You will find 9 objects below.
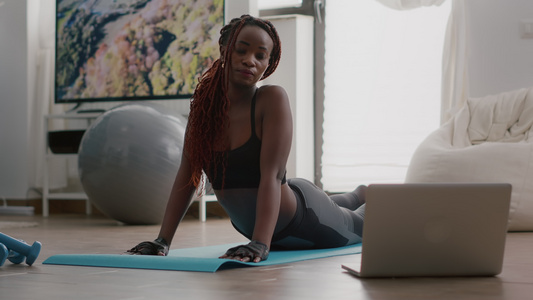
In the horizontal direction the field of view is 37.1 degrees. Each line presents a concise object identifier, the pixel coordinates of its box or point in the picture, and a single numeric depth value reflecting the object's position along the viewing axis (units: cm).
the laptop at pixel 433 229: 192
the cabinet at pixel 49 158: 598
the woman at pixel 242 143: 237
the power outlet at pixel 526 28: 507
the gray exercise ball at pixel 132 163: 457
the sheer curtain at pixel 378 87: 556
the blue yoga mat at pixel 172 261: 219
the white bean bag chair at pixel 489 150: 418
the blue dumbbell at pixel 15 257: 237
